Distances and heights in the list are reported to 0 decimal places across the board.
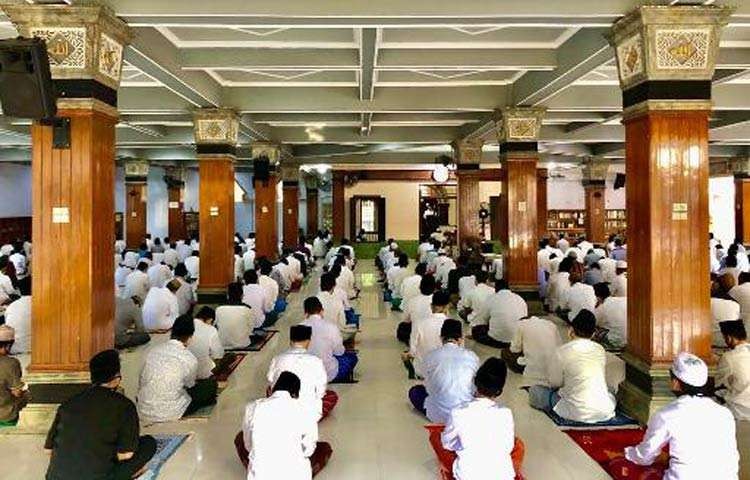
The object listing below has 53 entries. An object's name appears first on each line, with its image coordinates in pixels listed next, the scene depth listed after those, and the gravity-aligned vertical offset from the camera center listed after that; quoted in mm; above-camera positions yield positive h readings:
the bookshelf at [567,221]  22531 +435
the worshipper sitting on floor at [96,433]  2998 -974
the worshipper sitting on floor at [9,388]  4602 -1135
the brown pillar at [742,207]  17203 +681
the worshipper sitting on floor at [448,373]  4402 -1019
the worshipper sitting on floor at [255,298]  8133 -831
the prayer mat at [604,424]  4676 -1489
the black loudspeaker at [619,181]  17402 +1457
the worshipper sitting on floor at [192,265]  11945 -562
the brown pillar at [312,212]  23023 +888
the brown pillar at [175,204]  19844 +1086
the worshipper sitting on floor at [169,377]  4633 -1081
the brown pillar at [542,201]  18438 +988
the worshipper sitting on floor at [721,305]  6738 -822
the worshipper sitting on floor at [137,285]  9531 -755
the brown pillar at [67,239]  4652 -8
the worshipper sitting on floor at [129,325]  7473 -1125
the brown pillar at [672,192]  4758 +311
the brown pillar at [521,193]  9195 +617
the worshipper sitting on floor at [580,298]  7879 -856
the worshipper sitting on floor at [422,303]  6621 -767
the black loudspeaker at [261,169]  11758 +1293
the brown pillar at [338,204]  20250 +1031
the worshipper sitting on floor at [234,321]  7219 -1013
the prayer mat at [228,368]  6118 -1396
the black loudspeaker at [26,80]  3814 +1012
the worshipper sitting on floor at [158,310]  8266 -999
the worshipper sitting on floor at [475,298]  7961 -860
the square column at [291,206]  17391 +848
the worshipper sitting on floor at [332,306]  6793 -797
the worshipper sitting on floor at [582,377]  4637 -1118
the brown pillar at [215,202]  9367 +534
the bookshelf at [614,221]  22594 +412
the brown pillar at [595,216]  18406 +501
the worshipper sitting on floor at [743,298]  7594 -839
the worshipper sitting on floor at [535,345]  5410 -1001
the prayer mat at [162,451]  3893 -1487
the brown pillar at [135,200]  16922 +1031
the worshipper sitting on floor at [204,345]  5293 -951
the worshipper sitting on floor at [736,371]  4660 -1082
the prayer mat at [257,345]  7352 -1358
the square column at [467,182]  13266 +1123
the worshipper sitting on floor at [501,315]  7164 -972
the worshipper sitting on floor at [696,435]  3098 -1044
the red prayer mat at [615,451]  3514 -1503
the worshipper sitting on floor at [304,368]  4164 -912
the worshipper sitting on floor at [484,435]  3285 -1089
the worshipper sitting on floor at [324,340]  5500 -946
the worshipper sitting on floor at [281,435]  3246 -1075
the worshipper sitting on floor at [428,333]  5379 -881
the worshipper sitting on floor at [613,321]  7016 -1031
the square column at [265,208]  13555 +615
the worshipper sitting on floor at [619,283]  8648 -738
